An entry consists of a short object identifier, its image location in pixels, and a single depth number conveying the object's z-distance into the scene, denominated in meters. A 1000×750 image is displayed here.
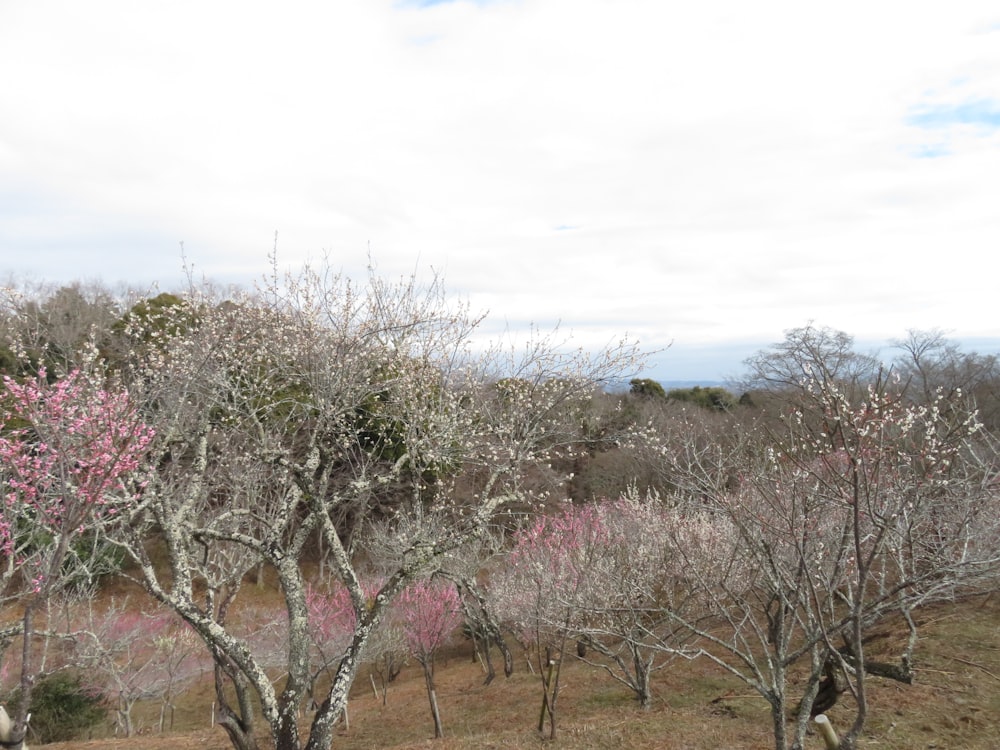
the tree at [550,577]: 9.05
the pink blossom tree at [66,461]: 3.50
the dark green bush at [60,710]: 10.73
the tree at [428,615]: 12.05
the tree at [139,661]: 11.31
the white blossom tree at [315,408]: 6.54
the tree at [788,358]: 26.78
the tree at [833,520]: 4.43
